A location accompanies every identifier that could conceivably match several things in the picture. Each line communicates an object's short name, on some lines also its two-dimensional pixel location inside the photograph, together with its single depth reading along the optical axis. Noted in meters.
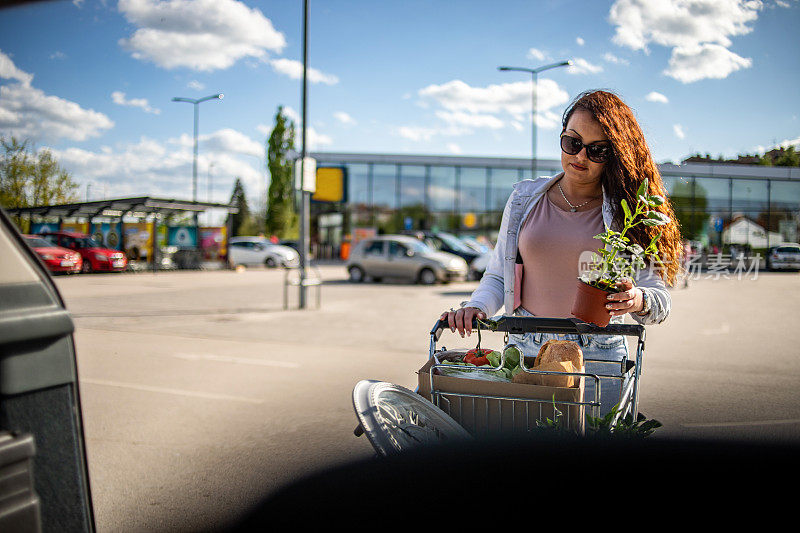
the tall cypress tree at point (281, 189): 49.00
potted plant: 1.59
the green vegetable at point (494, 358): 1.74
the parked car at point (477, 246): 25.92
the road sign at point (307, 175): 11.71
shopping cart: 1.42
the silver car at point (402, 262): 19.89
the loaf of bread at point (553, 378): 1.57
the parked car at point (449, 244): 24.41
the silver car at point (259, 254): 31.30
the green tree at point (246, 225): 56.27
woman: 1.82
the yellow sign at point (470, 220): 37.59
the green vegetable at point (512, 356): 1.70
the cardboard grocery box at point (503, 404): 1.54
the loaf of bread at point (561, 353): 1.63
